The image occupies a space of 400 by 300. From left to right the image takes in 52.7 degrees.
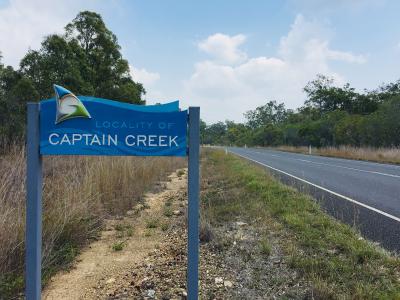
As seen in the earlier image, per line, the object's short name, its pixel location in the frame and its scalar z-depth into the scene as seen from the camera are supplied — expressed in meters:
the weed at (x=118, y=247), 5.51
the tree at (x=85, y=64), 17.17
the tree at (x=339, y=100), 51.09
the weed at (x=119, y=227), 6.47
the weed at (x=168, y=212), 7.68
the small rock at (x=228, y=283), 4.05
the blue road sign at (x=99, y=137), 3.19
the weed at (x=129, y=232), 6.20
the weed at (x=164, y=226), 6.51
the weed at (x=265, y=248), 4.87
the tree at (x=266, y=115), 111.75
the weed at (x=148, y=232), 6.22
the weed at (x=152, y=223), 6.76
